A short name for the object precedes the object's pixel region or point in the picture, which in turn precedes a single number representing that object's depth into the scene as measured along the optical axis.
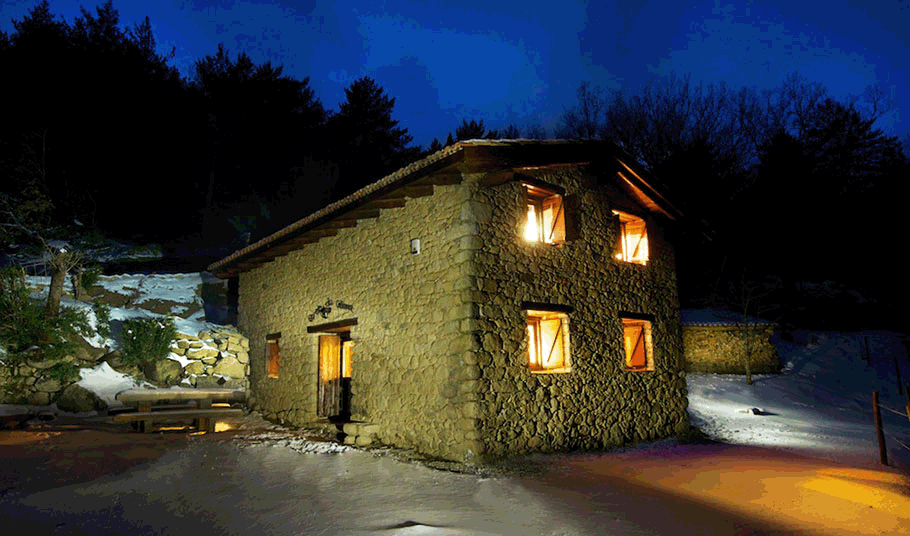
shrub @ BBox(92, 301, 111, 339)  12.00
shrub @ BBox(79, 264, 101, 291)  13.70
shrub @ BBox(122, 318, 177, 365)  11.72
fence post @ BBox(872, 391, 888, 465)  7.52
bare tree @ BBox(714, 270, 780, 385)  19.17
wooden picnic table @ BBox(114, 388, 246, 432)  8.81
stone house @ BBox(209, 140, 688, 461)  7.22
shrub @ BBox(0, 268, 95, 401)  10.00
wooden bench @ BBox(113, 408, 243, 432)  8.77
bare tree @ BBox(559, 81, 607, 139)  28.66
